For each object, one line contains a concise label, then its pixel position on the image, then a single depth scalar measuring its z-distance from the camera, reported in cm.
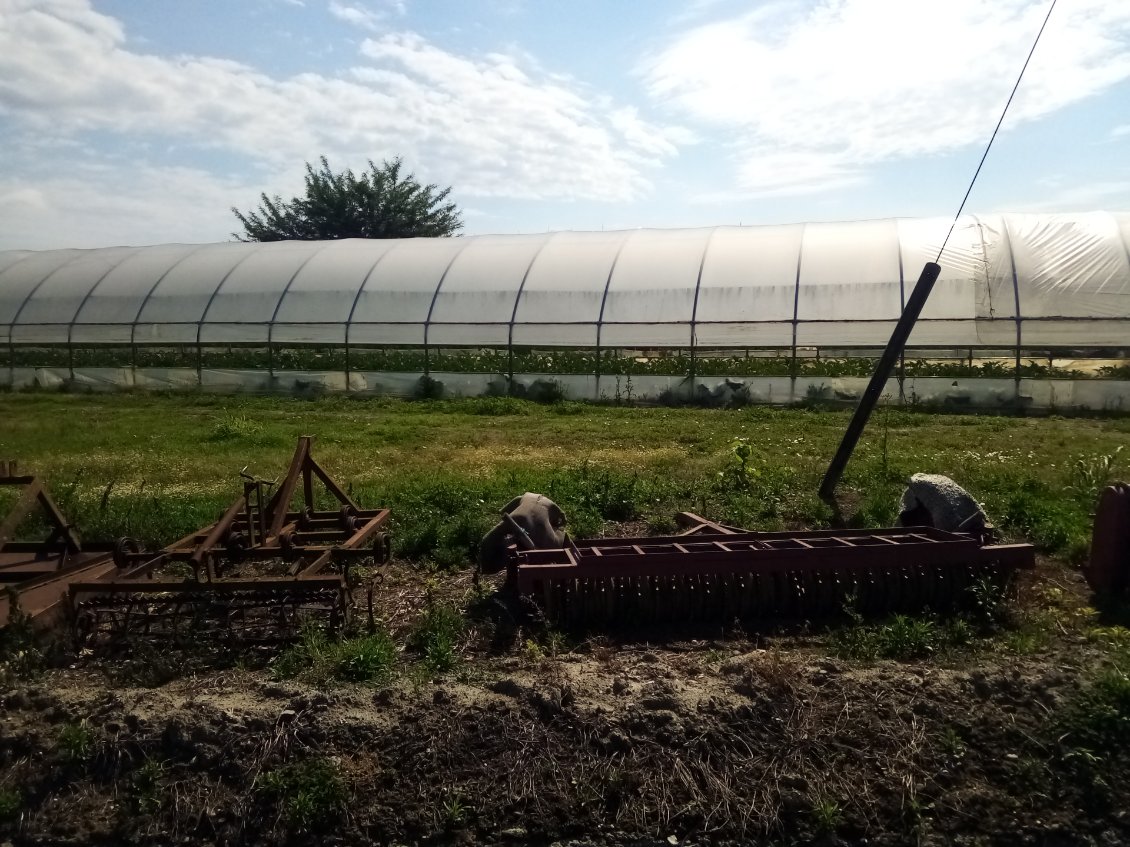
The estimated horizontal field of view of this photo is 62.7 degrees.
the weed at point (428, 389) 1978
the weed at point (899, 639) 493
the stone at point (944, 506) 628
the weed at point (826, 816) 369
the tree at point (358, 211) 3612
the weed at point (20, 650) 477
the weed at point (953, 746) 393
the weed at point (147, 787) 381
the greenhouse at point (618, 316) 1759
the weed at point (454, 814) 371
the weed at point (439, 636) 479
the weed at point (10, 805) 382
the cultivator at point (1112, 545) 555
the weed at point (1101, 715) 392
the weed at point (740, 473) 886
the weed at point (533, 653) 485
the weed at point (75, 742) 398
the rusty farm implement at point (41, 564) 524
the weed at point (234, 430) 1337
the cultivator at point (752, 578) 539
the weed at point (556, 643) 501
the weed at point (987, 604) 543
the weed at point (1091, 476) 820
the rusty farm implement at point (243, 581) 516
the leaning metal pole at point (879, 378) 834
